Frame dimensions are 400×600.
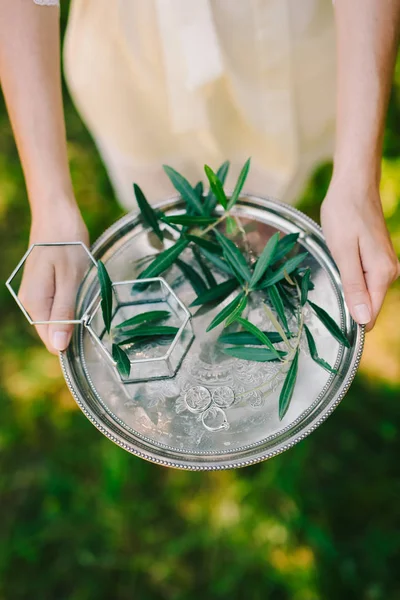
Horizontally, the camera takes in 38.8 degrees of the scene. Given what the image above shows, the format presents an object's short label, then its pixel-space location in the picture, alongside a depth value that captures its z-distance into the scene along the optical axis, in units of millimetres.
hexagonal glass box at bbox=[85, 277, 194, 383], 998
